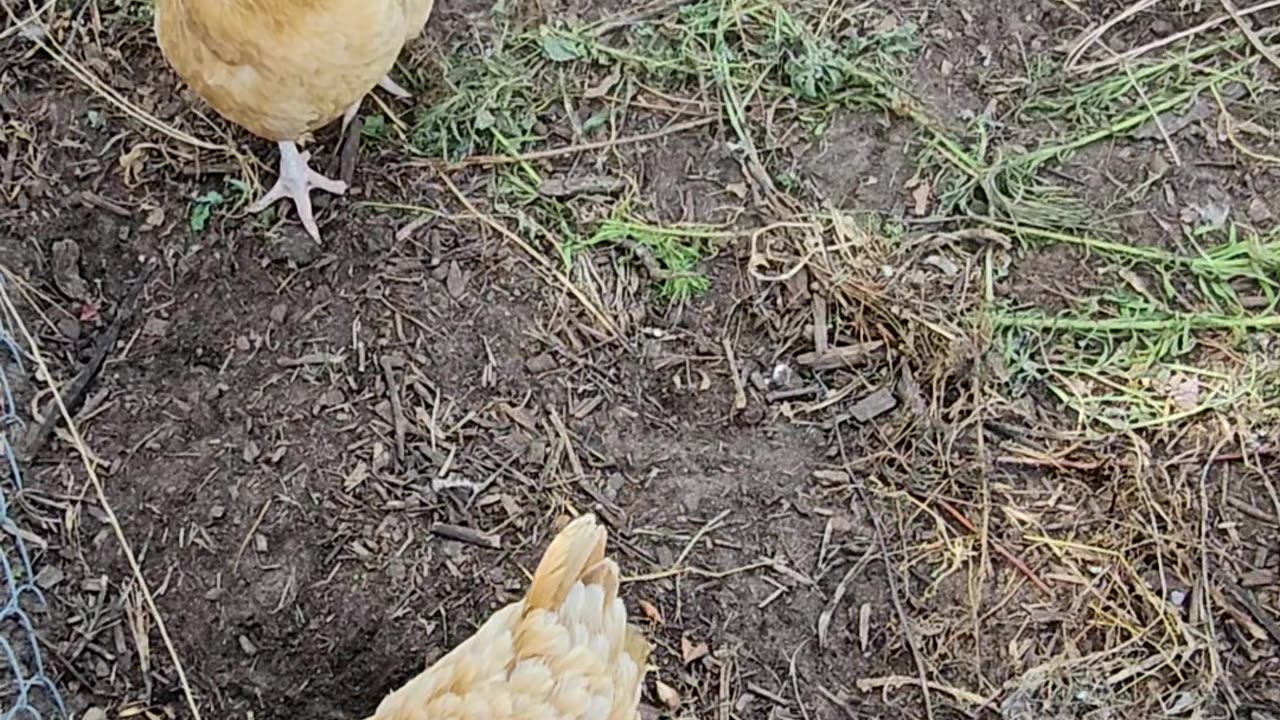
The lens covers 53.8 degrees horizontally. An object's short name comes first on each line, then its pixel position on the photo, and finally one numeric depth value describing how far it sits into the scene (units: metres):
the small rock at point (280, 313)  2.65
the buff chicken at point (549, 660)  1.87
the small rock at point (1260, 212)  2.73
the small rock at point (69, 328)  2.64
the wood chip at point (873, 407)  2.57
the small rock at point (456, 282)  2.69
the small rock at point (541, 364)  2.63
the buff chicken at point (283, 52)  2.18
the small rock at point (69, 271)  2.67
